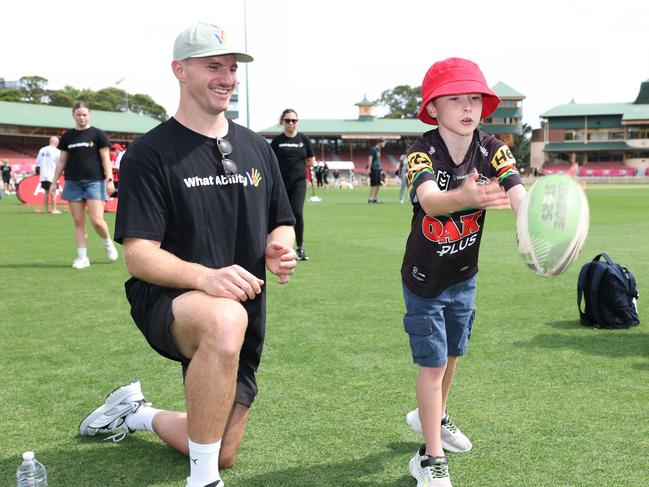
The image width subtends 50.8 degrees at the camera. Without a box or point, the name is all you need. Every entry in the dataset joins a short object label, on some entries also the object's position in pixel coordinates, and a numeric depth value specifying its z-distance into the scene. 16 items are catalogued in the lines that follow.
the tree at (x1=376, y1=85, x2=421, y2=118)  117.44
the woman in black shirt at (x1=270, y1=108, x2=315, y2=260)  10.43
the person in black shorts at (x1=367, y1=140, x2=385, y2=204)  26.20
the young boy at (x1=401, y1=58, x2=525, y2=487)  3.25
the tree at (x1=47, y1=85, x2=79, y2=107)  102.50
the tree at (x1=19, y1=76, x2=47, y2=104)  103.62
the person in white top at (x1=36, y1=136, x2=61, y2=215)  20.39
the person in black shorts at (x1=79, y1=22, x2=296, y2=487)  2.98
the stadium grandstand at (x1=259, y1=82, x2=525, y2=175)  84.12
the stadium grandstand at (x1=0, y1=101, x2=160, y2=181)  63.06
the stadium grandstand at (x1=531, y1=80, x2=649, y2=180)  83.44
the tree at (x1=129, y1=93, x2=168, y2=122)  117.00
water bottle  2.93
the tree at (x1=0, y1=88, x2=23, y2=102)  90.88
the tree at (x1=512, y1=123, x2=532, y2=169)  98.66
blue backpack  6.06
